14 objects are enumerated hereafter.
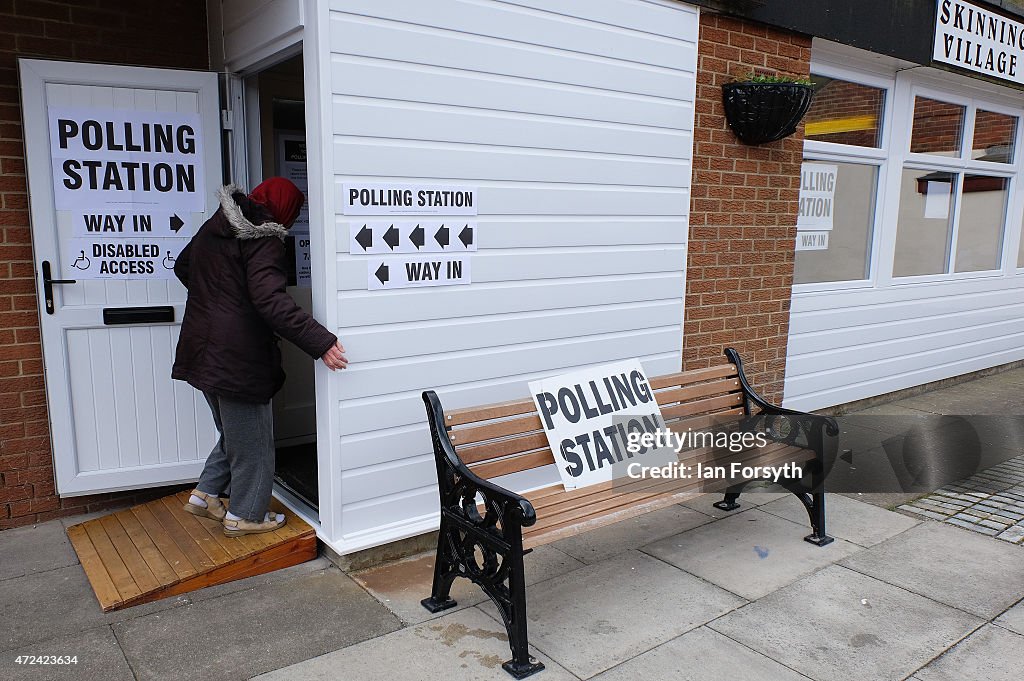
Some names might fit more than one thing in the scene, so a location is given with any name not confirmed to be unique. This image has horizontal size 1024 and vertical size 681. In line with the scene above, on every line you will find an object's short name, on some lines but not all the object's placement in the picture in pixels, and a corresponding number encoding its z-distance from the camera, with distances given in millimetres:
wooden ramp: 3416
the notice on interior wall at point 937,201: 7609
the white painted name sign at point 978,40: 6539
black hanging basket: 4887
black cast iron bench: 2951
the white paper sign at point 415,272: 3600
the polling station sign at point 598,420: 3566
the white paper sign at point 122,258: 3977
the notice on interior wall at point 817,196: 6086
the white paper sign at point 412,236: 3531
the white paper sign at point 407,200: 3492
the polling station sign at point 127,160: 3898
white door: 3883
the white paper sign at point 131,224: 3973
